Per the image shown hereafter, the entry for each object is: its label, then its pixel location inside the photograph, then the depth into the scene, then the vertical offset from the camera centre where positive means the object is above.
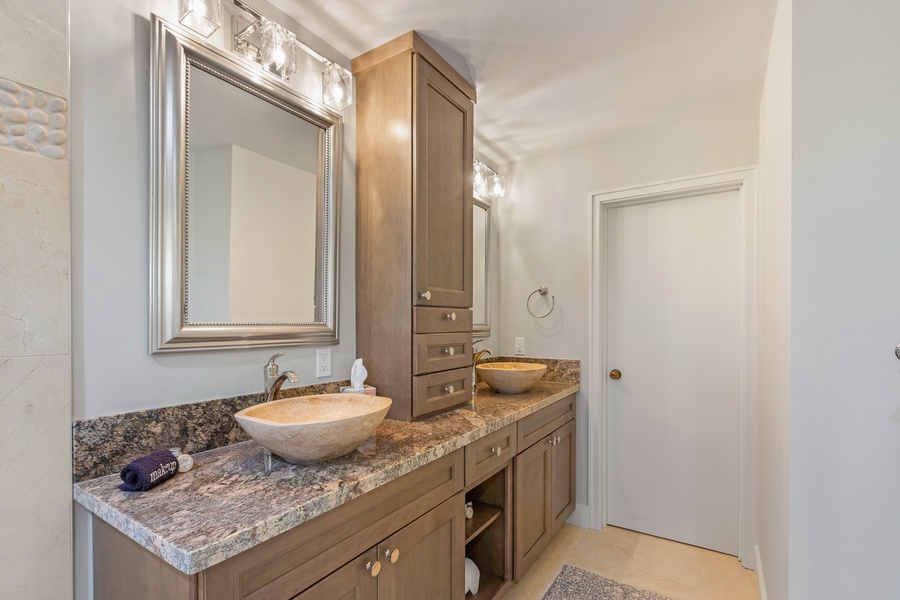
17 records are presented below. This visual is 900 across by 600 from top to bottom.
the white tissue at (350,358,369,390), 1.65 -0.29
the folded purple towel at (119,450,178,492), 1.02 -0.41
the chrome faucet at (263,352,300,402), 1.44 -0.27
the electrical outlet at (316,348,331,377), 1.73 -0.25
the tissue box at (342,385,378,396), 1.68 -0.35
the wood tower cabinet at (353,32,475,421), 1.75 +0.30
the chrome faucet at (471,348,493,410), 2.53 -0.33
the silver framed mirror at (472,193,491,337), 2.82 +0.22
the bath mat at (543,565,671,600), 2.05 -1.39
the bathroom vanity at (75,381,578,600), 0.86 -0.54
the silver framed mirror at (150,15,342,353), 1.26 +0.32
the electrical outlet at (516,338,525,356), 3.00 -0.33
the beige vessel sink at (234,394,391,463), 1.09 -0.35
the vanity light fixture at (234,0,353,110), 1.46 +0.87
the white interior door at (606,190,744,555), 2.46 -0.40
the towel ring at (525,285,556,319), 2.89 +0.05
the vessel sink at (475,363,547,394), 2.37 -0.43
